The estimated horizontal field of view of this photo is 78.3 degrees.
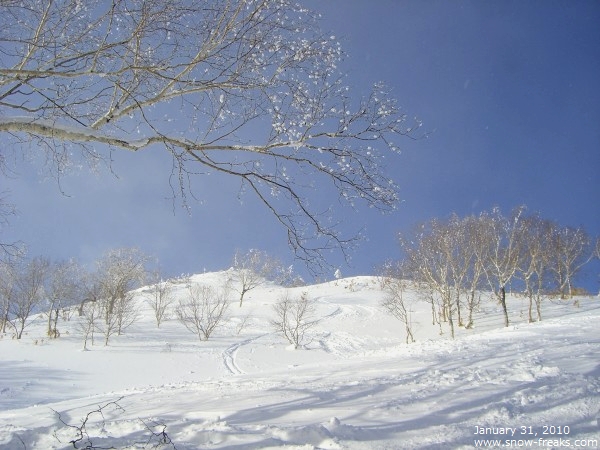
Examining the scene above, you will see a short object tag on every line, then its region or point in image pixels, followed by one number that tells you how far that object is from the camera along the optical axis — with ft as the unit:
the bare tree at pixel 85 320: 81.30
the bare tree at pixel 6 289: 93.35
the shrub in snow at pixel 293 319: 87.86
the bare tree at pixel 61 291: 97.30
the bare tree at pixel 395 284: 84.58
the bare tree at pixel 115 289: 89.92
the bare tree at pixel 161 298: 110.74
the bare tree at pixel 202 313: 98.22
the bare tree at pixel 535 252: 72.84
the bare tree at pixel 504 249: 71.77
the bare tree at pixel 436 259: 72.54
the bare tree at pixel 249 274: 151.84
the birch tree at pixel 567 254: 98.38
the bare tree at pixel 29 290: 96.07
